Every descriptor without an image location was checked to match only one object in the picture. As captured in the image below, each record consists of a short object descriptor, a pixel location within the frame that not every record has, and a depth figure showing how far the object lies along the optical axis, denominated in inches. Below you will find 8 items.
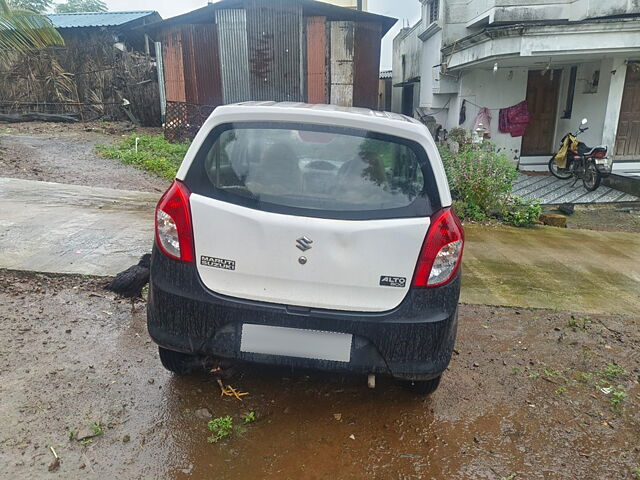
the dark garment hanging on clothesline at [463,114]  465.6
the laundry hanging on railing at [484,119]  459.2
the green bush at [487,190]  297.3
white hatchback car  87.5
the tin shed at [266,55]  470.6
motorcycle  393.4
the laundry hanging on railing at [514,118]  459.6
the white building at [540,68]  363.6
